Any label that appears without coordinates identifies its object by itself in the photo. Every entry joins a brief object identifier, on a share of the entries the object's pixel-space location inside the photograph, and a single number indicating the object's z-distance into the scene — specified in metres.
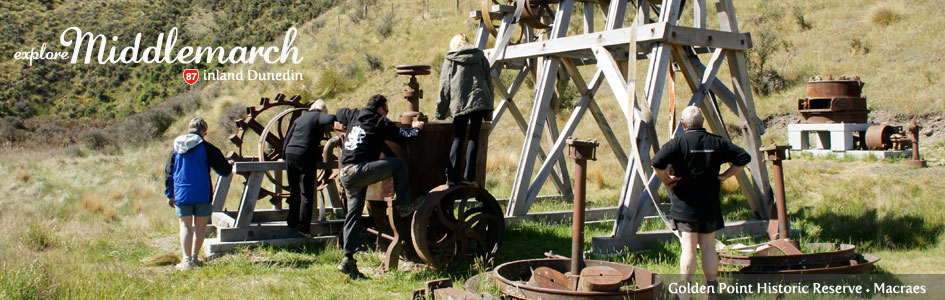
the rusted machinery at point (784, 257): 5.68
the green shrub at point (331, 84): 27.66
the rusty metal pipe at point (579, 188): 5.01
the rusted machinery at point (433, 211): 6.28
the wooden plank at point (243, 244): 7.16
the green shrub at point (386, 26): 33.06
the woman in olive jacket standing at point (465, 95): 6.71
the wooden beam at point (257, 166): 7.47
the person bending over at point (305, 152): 7.16
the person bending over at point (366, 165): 6.14
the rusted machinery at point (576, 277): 4.66
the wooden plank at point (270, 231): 7.32
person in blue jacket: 6.66
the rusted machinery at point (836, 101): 12.14
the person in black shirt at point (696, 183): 5.09
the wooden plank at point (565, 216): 8.77
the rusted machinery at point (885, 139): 11.60
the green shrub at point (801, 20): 21.84
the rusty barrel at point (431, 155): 6.75
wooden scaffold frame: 6.96
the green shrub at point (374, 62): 29.03
